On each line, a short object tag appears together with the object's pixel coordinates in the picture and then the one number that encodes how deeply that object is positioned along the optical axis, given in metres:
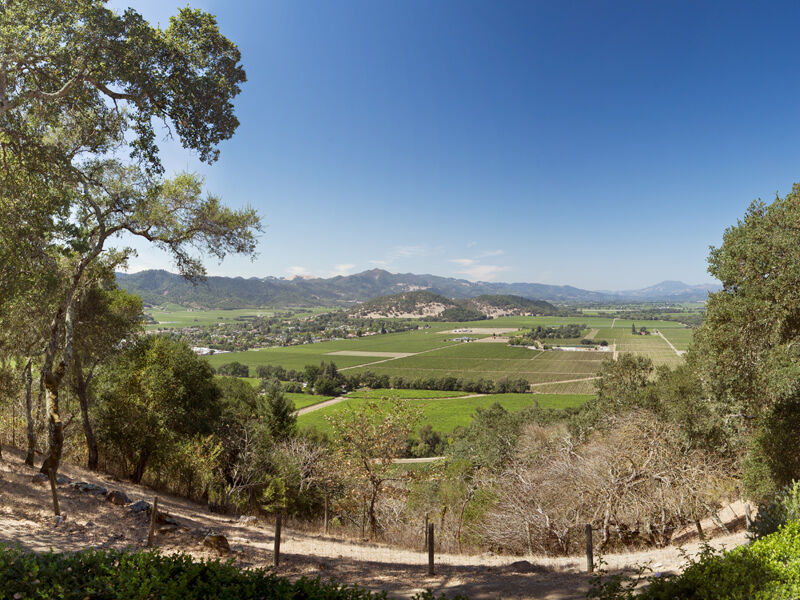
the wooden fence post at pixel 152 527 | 8.43
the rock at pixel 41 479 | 10.69
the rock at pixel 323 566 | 9.02
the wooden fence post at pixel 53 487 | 8.83
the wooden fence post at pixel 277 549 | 8.80
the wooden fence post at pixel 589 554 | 8.66
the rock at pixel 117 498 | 10.52
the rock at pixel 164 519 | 9.89
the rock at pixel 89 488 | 10.83
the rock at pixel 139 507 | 10.24
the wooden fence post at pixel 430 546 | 9.02
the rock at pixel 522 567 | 9.02
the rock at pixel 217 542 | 8.84
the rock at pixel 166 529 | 9.39
